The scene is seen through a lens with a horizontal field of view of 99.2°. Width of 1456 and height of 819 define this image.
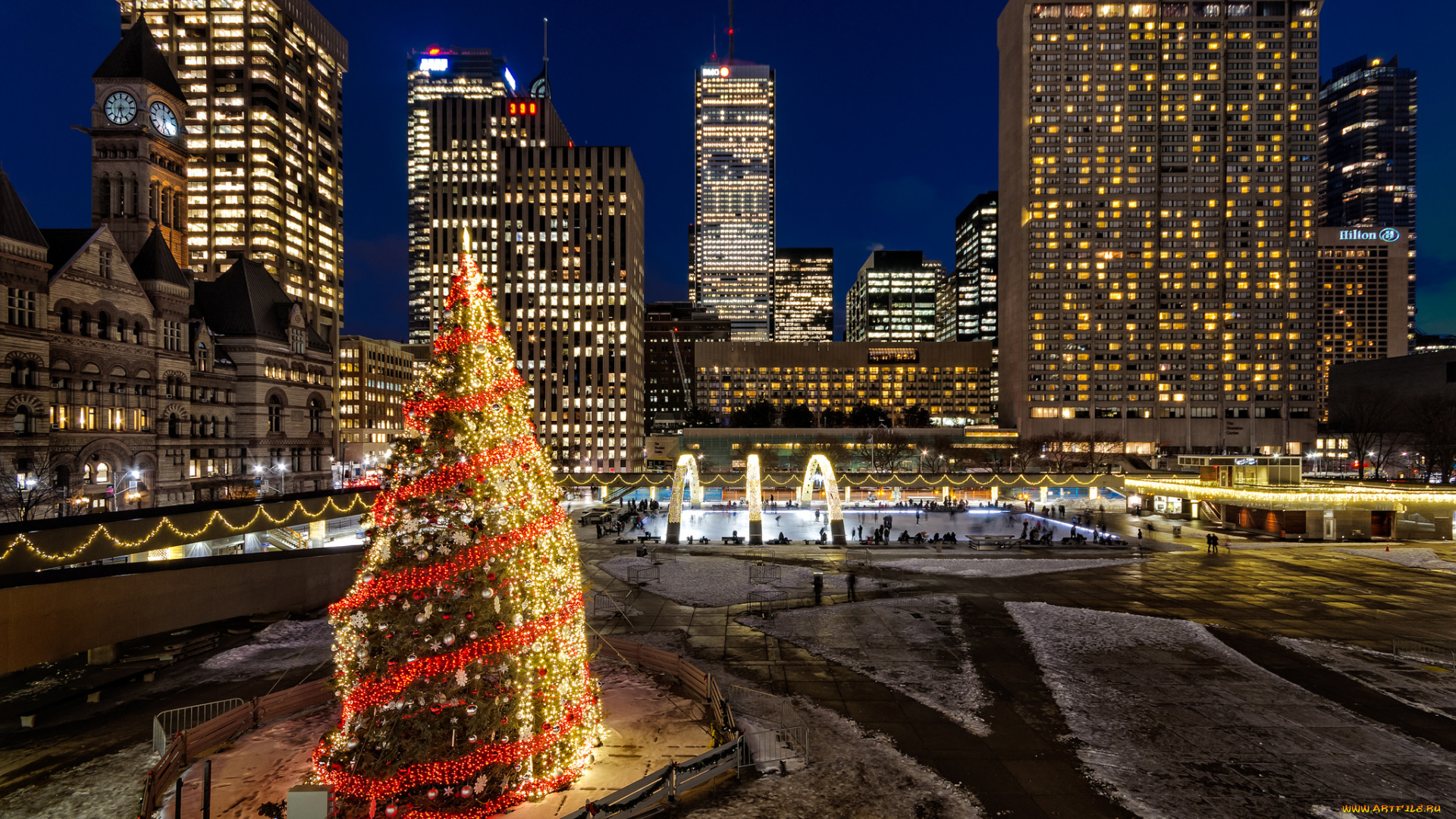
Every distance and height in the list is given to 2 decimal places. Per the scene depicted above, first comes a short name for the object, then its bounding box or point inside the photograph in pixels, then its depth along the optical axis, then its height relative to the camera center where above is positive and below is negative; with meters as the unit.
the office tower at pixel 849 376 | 173.75 +10.52
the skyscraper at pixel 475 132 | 160.25 +77.94
